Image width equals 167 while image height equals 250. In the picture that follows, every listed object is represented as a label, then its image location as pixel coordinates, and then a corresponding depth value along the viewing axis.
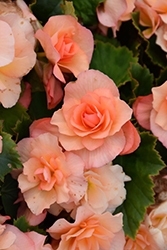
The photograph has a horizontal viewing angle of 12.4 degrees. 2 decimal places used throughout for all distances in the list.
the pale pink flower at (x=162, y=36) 0.78
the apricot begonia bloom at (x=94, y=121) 0.66
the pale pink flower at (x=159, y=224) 0.74
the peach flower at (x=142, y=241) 0.75
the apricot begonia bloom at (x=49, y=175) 0.66
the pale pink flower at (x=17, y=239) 0.64
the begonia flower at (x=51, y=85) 0.68
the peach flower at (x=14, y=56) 0.64
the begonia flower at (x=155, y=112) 0.71
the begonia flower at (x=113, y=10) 0.75
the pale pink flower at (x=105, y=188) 0.69
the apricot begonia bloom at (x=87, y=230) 0.68
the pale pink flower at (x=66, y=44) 0.67
